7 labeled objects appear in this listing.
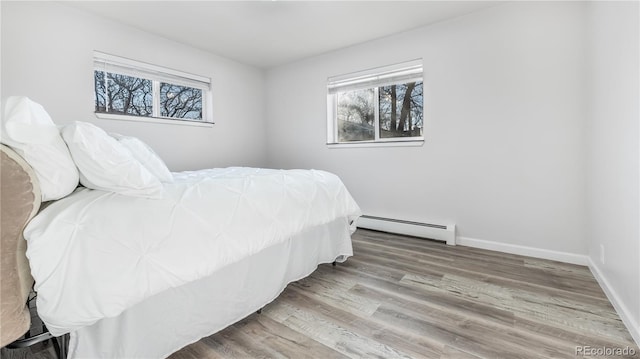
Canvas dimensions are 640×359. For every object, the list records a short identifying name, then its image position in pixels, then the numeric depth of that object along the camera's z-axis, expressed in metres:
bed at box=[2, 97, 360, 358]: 0.91
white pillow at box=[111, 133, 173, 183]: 1.65
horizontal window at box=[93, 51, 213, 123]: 2.81
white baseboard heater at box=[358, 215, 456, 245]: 2.87
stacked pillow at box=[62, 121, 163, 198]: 1.07
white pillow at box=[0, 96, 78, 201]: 0.93
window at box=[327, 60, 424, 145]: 3.19
